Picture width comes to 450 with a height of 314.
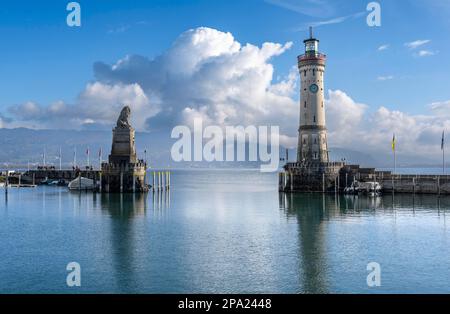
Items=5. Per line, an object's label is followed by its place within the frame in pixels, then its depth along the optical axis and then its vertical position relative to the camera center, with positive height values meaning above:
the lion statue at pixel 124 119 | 98.81 +11.30
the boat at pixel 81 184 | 112.25 -3.30
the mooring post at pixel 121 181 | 97.94 -2.25
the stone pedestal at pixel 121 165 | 98.44 +1.25
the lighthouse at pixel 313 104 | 96.69 +13.98
